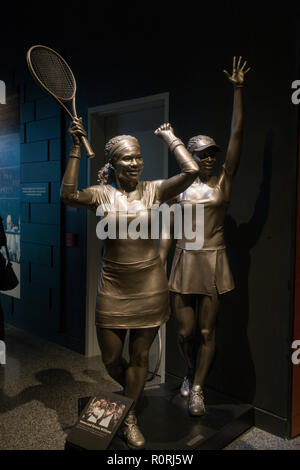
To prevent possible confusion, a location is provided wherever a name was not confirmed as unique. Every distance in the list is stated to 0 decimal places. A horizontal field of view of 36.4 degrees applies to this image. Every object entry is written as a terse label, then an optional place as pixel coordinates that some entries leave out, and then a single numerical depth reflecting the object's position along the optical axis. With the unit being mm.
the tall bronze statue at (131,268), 2217
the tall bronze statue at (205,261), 2662
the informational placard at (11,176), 5000
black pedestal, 2350
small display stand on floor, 2158
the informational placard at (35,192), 4586
